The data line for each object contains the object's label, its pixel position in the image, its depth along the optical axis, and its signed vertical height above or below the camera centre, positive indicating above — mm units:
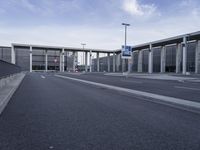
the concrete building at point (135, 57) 74169 +6280
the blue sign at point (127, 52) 41750 +3517
